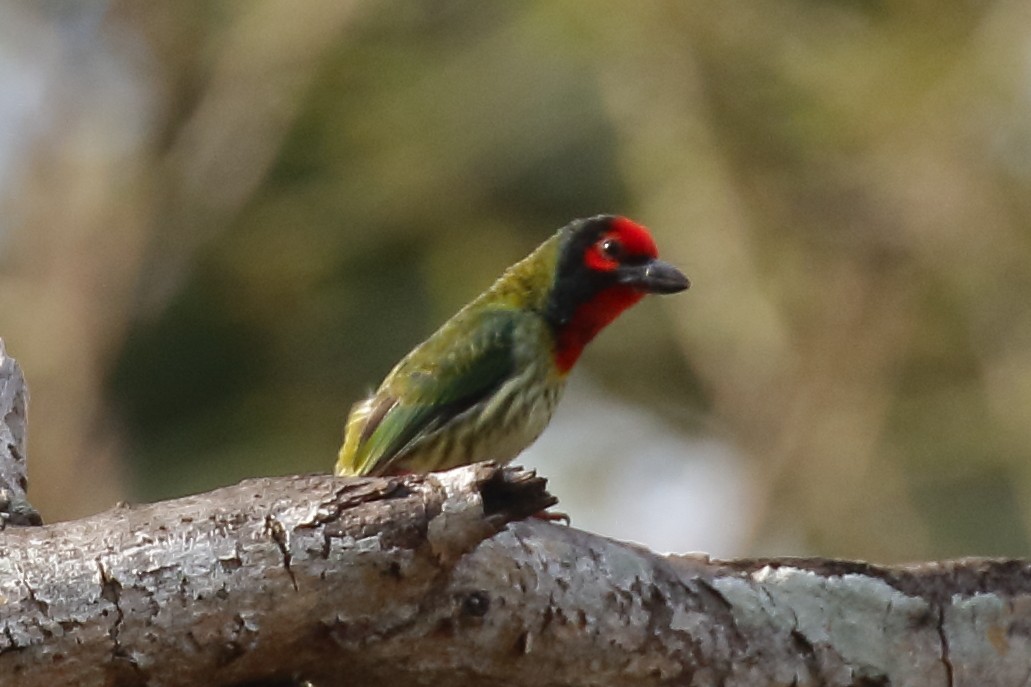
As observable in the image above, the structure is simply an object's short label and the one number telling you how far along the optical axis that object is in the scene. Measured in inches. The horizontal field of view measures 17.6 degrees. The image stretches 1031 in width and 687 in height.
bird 373.1
